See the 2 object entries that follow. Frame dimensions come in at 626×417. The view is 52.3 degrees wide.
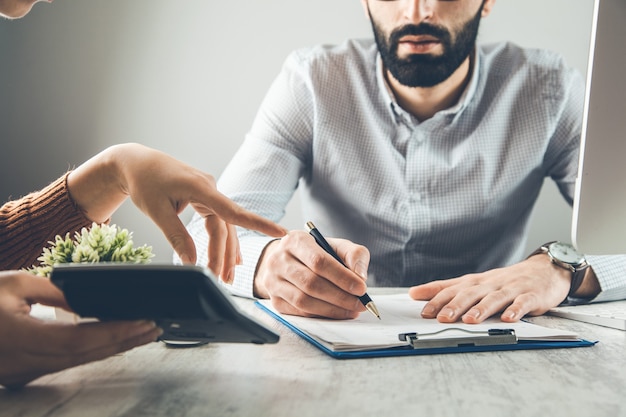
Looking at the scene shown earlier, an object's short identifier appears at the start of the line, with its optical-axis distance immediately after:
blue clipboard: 0.69
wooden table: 0.52
